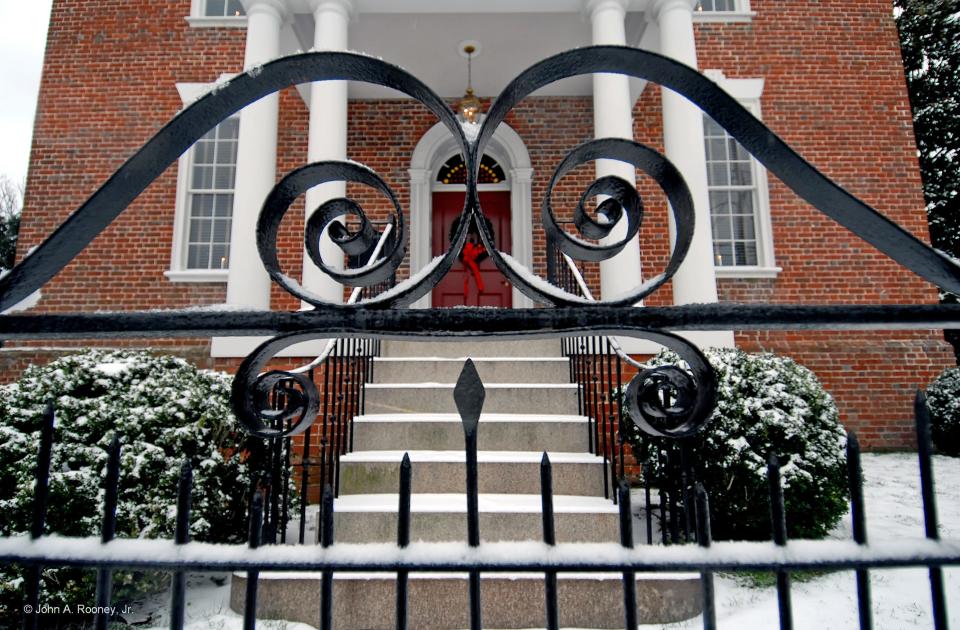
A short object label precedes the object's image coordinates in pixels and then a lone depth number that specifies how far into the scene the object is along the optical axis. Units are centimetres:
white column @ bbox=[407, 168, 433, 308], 912
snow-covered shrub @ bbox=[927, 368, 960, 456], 704
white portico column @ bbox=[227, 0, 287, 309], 631
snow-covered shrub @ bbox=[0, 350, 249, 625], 285
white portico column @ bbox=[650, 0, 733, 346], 621
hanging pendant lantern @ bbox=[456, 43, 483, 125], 789
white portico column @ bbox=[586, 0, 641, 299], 611
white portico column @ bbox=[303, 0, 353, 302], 649
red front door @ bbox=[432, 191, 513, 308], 918
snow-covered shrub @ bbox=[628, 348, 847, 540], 373
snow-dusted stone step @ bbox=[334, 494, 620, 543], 329
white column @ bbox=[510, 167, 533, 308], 909
